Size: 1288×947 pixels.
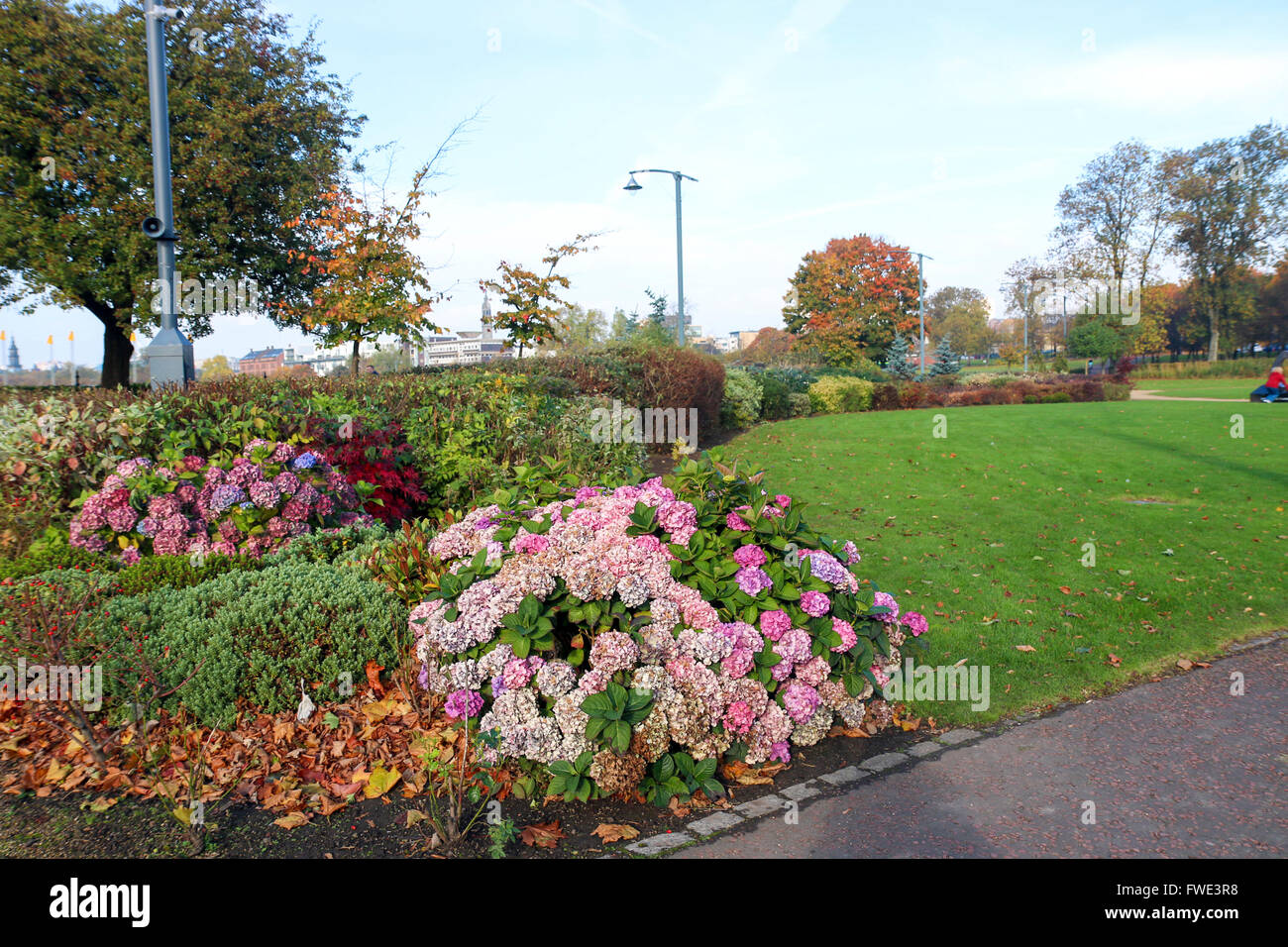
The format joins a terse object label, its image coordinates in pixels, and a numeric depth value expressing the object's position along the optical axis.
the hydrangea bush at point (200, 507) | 5.26
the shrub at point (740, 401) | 17.56
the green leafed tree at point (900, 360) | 39.56
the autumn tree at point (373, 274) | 12.81
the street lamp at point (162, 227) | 6.91
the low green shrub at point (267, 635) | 3.92
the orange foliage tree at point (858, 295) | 48.28
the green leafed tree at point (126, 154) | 16.98
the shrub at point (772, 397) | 20.30
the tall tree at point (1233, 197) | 47.97
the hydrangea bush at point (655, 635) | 3.44
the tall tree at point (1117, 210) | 48.59
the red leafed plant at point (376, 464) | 6.23
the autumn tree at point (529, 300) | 13.21
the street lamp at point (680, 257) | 20.48
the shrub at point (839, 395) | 22.83
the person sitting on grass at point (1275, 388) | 24.62
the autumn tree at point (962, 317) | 72.00
